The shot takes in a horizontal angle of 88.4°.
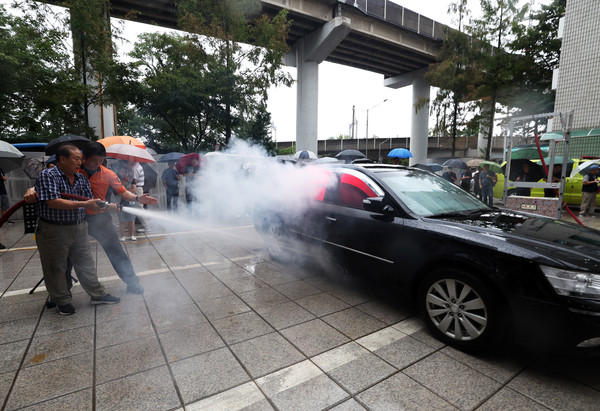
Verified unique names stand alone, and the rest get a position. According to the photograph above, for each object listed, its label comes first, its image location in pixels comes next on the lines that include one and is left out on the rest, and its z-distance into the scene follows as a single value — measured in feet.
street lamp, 126.72
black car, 6.94
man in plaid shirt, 9.65
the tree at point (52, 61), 30.99
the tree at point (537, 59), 52.75
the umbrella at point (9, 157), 19.57
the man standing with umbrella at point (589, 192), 29.30
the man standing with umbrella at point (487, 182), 31.76
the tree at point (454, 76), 55.47
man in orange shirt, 11.64
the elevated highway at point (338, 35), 60.34
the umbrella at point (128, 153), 19.61
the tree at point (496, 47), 51.37
